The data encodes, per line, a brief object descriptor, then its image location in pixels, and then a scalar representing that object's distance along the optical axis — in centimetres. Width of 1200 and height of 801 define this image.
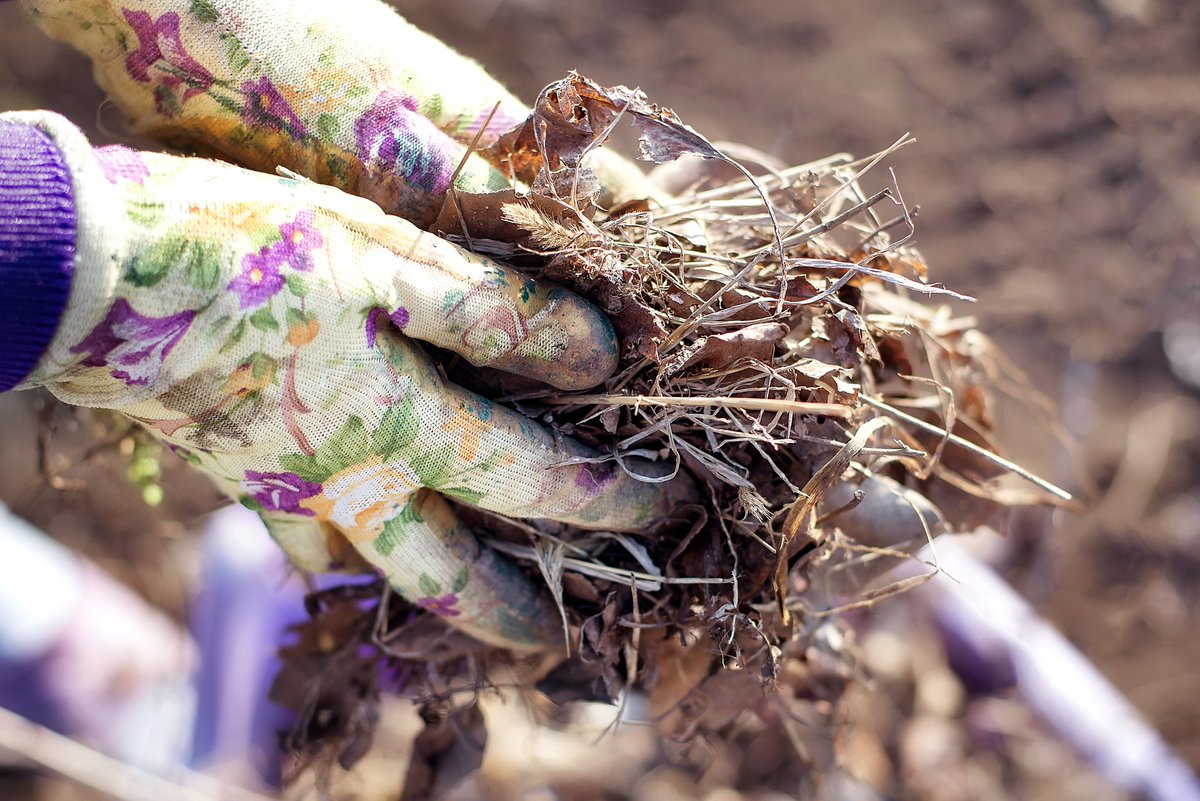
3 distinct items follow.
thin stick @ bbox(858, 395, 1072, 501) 72
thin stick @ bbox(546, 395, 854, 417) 68
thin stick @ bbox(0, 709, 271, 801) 106
